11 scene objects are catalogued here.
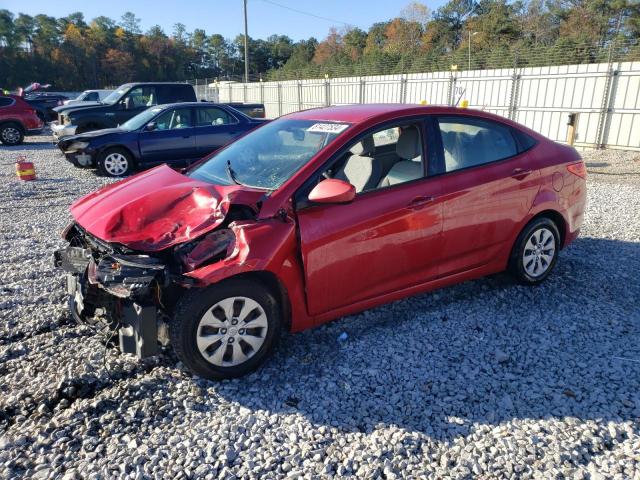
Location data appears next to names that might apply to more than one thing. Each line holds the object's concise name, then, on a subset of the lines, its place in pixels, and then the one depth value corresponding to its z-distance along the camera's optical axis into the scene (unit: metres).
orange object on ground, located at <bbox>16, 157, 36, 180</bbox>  10.23
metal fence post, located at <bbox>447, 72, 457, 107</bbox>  18.31
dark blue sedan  10.27
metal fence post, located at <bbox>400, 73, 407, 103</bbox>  20.41
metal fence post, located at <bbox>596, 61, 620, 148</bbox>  13.81
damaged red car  2.97
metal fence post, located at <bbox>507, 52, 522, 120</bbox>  16.39
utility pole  34.53
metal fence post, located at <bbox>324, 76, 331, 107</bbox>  24.39
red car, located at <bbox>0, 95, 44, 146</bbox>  16.47
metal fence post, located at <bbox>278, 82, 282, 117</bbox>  28.42
